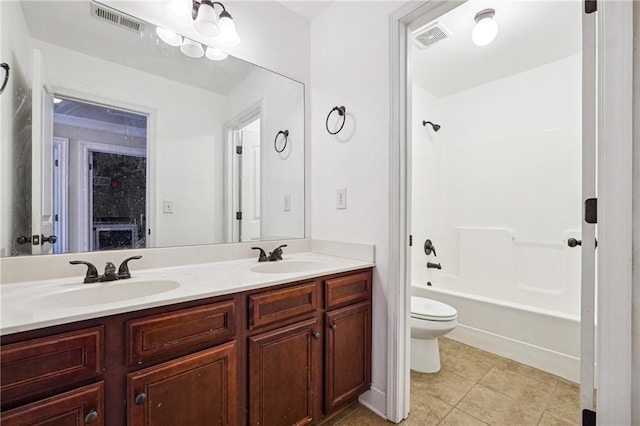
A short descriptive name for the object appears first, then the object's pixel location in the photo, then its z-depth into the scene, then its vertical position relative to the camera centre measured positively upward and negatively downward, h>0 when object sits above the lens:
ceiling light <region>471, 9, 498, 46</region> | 1.74 +1.15
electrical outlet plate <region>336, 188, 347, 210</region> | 1.78 +0.09
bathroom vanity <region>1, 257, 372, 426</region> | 0.75 -0.50
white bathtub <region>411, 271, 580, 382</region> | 1.88 -0.89
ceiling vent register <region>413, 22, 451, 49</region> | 1.90 +1.24
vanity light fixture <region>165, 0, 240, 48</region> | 1.44 +1.03
